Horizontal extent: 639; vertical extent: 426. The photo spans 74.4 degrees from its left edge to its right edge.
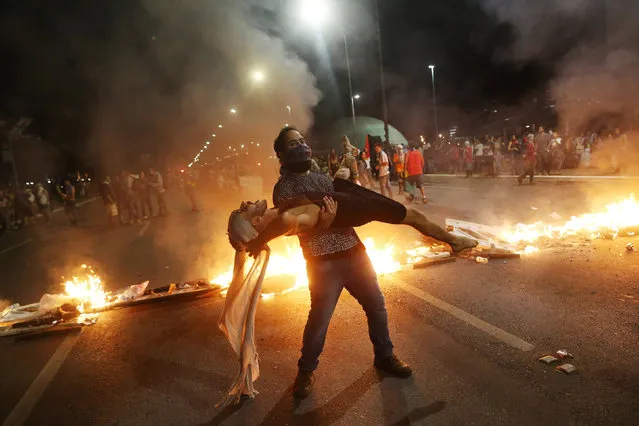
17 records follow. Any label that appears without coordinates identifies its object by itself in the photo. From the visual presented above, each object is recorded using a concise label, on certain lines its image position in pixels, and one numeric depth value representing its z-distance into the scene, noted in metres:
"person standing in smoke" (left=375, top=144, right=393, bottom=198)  10.90
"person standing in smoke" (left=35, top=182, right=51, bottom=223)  15.08
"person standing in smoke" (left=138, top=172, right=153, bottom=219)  12.60
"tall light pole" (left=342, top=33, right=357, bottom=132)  18.95
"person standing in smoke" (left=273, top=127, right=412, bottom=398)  2.56
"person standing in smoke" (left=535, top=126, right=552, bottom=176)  15.07
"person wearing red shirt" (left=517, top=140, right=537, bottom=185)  12.57
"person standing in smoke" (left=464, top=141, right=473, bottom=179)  18.05
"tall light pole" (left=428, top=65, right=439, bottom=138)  33.19
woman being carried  2.28
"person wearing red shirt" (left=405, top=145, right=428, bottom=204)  11.00
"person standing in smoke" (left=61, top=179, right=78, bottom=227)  12.15
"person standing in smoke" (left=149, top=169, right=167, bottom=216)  12.81
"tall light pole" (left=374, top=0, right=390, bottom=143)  16.51
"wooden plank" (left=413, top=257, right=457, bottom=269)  5.12
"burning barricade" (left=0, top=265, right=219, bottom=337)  4.34
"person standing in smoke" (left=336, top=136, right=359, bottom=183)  8.23
